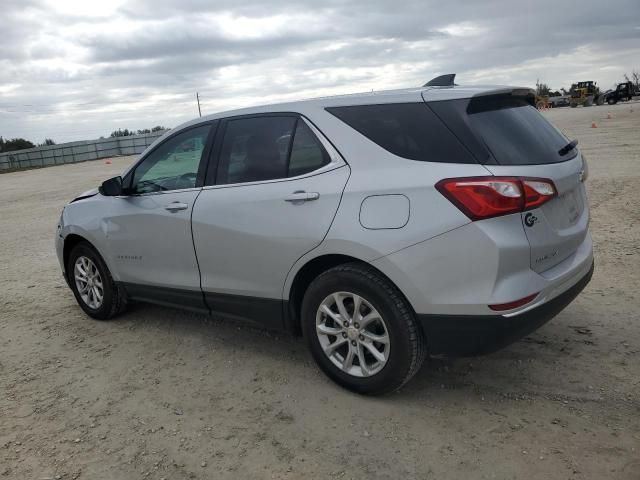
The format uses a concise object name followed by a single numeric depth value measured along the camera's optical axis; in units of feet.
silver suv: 9.21
